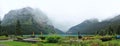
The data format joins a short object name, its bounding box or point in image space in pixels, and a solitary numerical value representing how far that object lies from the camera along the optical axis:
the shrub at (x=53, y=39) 11.32
